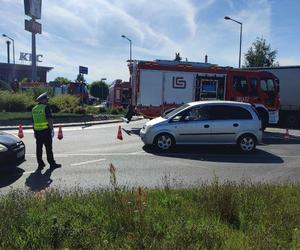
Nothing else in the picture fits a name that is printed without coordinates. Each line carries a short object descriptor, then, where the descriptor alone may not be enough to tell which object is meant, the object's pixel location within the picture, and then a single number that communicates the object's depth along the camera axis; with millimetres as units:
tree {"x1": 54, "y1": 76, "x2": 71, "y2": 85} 105000
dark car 10086
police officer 11344
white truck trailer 27516
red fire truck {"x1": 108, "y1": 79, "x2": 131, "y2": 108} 43081
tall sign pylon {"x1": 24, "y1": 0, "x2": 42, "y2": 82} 47000
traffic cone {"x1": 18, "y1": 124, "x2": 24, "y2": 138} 18366
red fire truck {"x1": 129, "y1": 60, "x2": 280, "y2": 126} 22484
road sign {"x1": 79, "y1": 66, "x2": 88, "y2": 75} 31750
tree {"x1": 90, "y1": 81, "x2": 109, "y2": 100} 92912
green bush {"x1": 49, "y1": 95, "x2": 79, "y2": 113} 31538
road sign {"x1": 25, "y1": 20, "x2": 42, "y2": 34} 46969
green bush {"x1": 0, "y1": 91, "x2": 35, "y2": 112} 31344
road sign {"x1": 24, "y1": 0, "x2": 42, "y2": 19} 47500
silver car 14672
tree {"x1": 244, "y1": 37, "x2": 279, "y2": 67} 58278
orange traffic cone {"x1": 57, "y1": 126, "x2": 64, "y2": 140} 17844
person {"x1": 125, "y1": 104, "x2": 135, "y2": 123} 24388
